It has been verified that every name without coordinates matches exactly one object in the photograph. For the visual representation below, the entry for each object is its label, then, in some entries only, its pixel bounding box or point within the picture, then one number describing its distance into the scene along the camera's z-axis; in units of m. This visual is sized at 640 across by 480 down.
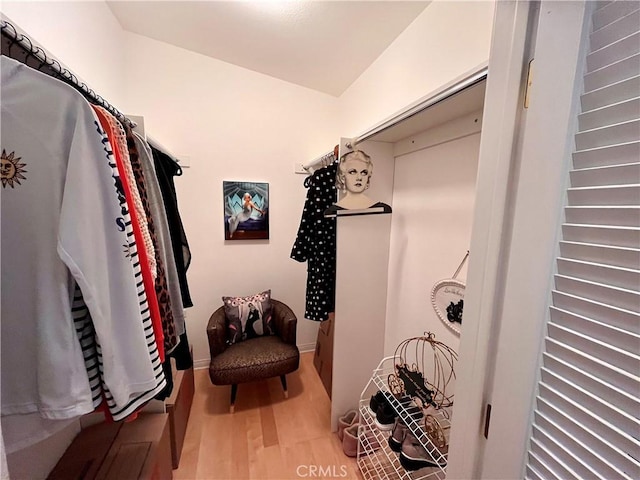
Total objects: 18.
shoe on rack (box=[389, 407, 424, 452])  1.16
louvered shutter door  0.40
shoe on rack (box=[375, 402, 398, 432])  1.26
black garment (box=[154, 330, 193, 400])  0.94
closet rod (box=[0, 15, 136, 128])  0.50
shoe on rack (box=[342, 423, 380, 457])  1.46
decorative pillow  2.08
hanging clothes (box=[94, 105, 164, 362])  0.61
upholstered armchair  1.80
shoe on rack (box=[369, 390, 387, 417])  1.34
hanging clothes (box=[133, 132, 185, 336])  0.86
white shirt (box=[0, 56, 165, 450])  0.47
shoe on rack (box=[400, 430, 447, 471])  1.04
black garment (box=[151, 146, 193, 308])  1.12
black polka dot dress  1.69
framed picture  2.34
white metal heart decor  1.20
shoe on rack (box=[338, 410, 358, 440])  1.65
